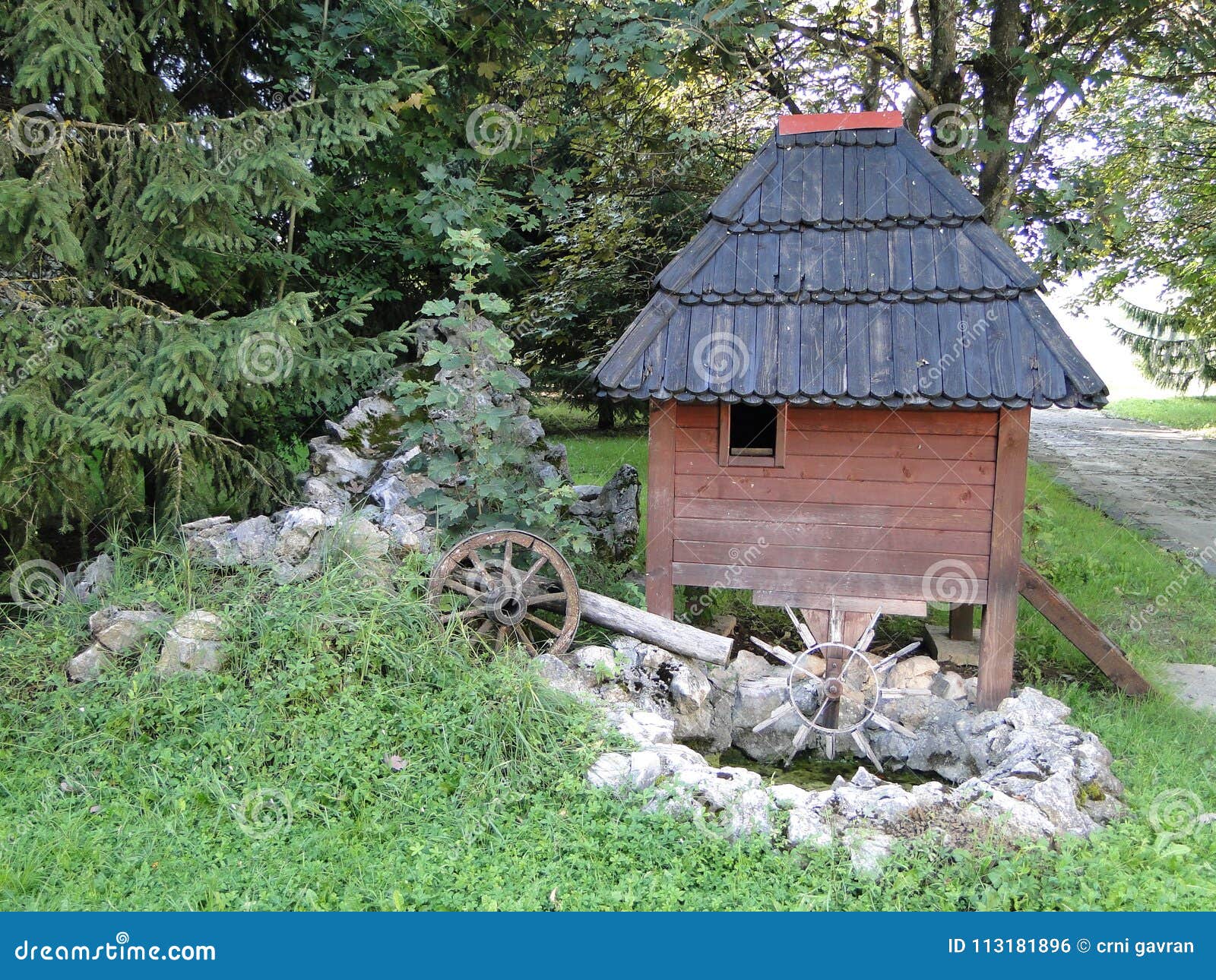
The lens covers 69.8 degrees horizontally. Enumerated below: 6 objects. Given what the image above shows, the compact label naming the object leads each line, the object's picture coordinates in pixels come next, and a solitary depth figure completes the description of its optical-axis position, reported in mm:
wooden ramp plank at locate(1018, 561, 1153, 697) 6094
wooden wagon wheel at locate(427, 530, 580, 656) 5359
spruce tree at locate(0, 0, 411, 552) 5367
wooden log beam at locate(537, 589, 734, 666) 5660
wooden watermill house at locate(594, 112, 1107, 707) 5340
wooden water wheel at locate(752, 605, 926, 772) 5672
